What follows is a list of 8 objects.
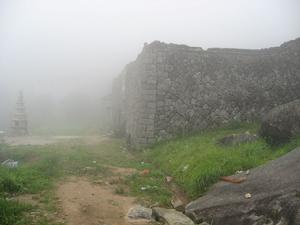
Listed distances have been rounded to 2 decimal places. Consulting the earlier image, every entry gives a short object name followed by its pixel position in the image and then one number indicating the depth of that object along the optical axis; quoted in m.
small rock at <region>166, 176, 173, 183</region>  9.38
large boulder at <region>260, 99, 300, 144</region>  9.38
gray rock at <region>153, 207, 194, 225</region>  6.27
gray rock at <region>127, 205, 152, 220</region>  6.63
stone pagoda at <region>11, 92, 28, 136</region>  24.21
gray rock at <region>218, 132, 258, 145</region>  10.22
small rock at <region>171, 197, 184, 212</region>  7.11
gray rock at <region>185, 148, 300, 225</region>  5.48
